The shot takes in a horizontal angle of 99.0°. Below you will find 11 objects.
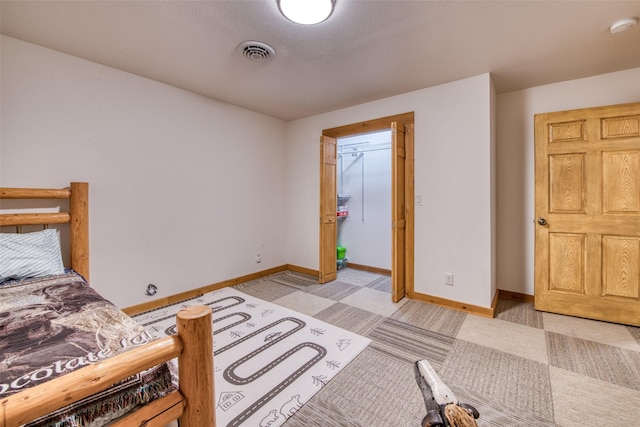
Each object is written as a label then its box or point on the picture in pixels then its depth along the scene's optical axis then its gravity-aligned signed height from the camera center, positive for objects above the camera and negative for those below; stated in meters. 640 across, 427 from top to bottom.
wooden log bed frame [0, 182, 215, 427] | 0.58 -0.41
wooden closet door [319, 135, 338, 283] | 3.86 +0.06
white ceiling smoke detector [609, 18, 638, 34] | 1.88 +1.31
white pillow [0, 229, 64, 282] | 1.87 -0.29
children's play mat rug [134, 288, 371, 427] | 1.60 -1.08
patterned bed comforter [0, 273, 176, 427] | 0.78 -0.49
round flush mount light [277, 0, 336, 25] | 1.69 +1.30
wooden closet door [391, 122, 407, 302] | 3.12 +0.03
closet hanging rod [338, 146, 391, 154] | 4.46 +1.08
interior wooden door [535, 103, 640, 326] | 2.52 -0.01
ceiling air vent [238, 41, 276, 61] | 2.19 +1.36
